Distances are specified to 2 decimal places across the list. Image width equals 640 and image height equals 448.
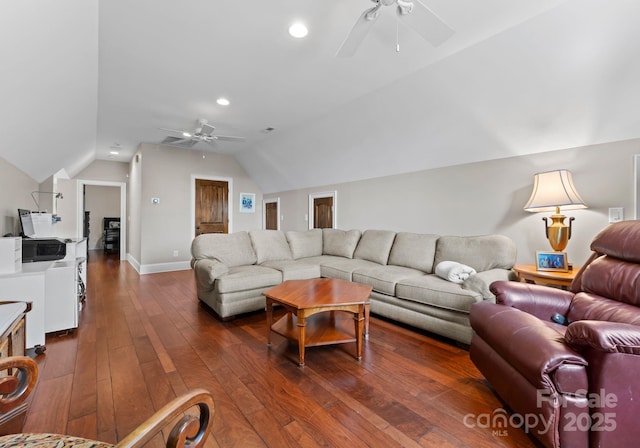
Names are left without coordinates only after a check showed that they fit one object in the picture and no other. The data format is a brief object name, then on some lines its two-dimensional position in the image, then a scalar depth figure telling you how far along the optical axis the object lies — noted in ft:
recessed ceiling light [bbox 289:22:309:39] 7.29
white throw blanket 8.71
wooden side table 7.16
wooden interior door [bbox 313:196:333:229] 17.54
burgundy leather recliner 3.75
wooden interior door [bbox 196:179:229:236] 20.40
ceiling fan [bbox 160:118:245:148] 13.90
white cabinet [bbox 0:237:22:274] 7.27
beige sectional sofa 8.20
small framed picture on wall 22.52
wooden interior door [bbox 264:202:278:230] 22.15
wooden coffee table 7.02
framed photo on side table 7.77
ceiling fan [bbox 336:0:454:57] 5.41
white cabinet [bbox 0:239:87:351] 7.23
